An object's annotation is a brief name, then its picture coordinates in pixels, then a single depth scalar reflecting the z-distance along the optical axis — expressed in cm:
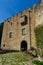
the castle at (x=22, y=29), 889
